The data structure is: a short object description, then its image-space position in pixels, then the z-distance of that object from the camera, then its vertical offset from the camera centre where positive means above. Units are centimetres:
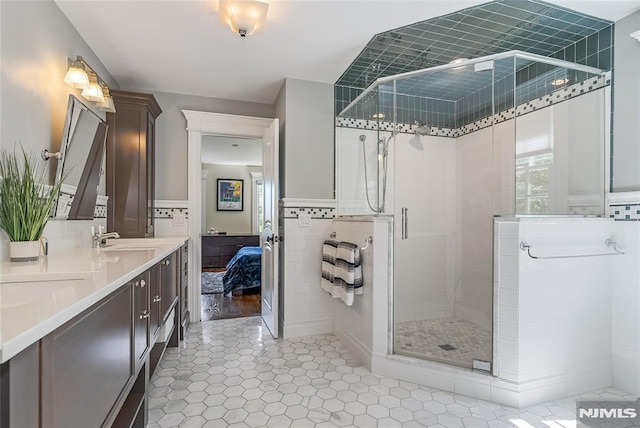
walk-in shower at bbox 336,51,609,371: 219 +36
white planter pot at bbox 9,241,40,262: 144 -19
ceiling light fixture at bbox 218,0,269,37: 186 +123
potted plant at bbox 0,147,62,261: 142 +1
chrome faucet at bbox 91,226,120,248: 210 -18
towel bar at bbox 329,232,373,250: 231 -23
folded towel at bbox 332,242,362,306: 237 -48
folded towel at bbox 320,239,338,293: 267 -46
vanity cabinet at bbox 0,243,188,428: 65 -44
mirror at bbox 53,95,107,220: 189 +33
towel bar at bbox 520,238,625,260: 185 -25
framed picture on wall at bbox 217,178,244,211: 748 +42
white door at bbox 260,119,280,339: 285 -22
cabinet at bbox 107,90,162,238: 271 +42
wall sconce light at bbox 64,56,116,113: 199 +86
